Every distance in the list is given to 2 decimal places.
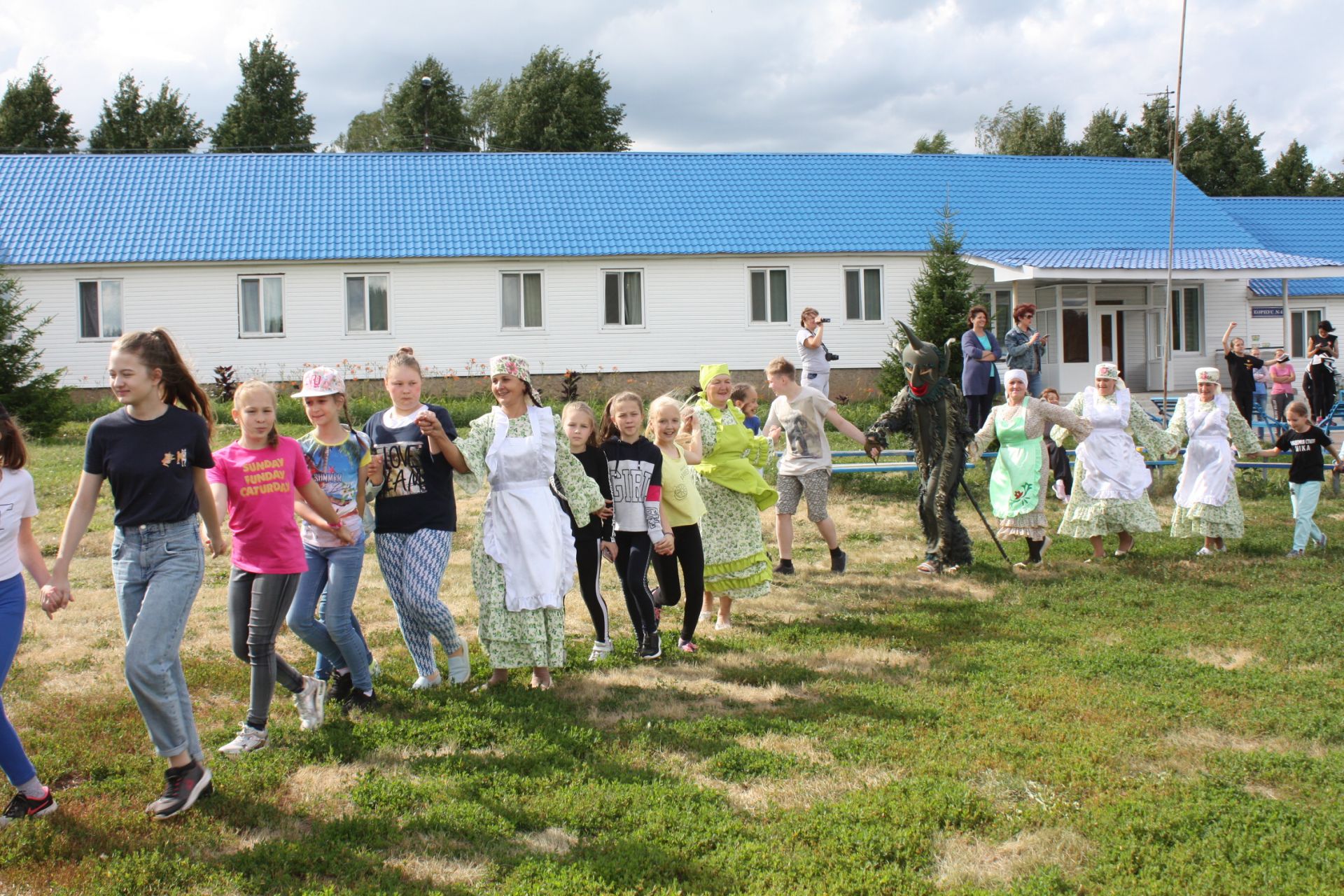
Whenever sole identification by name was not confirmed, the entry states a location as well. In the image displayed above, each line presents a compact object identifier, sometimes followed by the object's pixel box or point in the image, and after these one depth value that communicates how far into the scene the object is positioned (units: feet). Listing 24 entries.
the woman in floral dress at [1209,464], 33.81
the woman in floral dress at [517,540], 20.10
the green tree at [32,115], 147.74
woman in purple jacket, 45.78
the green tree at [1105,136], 165.48
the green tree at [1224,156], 153.58
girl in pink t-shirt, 16.67
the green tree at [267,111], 159.12
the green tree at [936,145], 198.70
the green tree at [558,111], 148.97
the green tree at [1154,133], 155.53
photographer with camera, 43.65
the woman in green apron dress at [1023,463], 31.40
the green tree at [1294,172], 158.51
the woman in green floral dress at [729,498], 25.59
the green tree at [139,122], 154.81
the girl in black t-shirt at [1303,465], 32.78
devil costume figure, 31.12
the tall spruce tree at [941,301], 74.59
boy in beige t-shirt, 30.17
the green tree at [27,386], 58.90
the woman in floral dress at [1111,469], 32.99
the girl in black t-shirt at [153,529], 14.78
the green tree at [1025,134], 175.11
